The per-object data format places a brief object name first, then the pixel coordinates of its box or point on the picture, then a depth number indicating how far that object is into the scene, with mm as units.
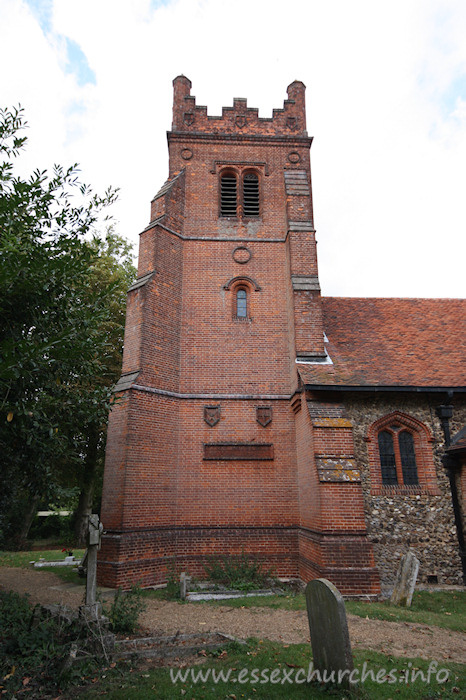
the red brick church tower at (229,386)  9891
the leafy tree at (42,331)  5195
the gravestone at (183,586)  8986
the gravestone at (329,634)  4512
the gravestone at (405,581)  8422
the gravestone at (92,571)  5953
